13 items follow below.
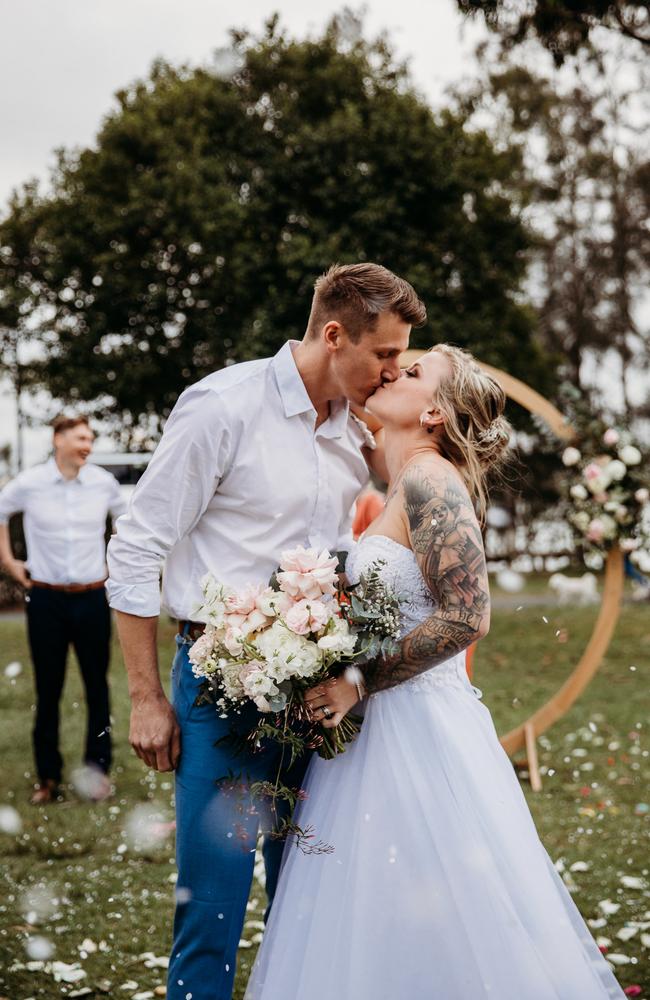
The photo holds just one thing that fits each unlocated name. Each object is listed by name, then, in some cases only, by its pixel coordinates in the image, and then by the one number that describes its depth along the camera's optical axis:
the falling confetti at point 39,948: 4.15
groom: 2.62
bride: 2.43
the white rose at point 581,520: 7.06
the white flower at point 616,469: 6.98
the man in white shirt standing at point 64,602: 6.58
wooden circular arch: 6.93
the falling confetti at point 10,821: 5.89
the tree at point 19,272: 16.41
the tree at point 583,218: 21.08
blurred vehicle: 8.35
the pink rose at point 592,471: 7.02
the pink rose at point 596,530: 6.97
